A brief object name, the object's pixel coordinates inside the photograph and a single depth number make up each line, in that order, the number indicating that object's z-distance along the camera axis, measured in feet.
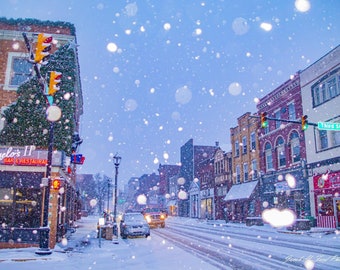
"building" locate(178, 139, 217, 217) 214.69
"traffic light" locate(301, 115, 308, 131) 54.90
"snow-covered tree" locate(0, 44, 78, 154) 58.54
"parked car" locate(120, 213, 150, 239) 68.28
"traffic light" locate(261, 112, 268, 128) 55.64
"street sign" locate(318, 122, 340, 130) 54.34
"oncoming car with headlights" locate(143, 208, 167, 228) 105.01
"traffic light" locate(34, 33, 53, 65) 30.40
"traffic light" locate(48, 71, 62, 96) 35.99
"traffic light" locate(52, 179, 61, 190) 44.13
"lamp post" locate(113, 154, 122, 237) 68.18
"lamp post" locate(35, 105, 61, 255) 39.99
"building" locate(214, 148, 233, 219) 153.79
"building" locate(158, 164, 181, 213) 288.30
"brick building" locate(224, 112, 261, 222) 124.67
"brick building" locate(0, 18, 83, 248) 53.01
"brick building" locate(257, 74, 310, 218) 97.14
